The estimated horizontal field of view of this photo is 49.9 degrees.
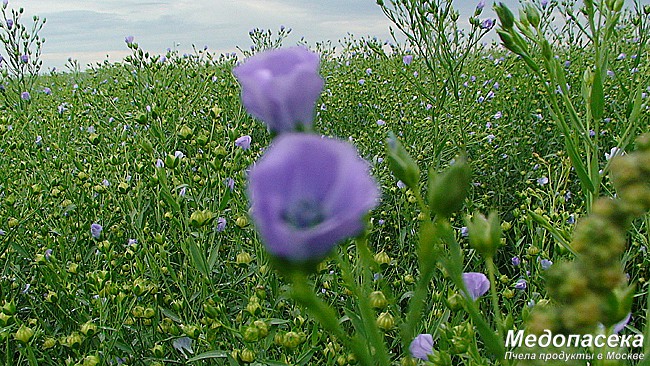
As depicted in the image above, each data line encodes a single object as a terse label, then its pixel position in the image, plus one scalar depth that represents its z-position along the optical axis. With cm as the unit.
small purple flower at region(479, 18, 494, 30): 65
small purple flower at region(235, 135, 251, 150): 51
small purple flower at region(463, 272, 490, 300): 28
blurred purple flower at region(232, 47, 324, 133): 15
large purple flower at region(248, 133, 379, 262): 12
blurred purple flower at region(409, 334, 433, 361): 26
